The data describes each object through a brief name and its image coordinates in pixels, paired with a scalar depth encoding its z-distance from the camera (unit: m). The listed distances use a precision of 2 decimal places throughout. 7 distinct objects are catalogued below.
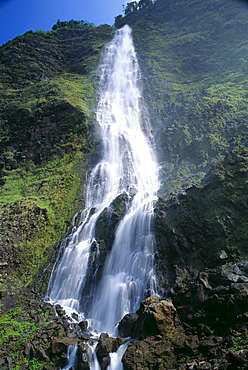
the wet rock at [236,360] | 7.17
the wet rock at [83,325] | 12.53
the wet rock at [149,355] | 8.80
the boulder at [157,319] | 9.88
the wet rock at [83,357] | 9.87
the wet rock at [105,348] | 9.90
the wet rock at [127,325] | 11.38
